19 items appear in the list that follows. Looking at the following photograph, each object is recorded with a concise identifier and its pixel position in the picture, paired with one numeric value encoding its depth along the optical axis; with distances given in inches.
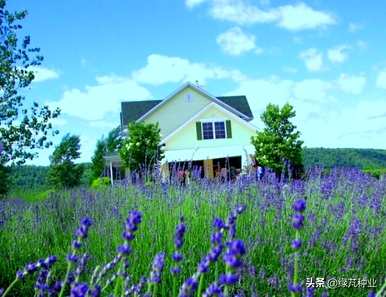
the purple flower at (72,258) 77.2
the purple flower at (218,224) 73.6
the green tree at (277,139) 1131.3
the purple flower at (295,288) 65.1
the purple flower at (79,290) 67.8
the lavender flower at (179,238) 67.6
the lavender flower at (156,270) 67.6
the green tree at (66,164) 1519.4
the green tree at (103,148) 1657.2
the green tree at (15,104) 597.9
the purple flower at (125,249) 68.9
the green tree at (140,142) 1131.3
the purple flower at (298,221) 65.3
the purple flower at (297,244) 64.6
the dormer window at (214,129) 1314.0
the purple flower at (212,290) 64.3
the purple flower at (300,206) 64.6
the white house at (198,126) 1284.4
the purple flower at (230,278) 56.7
